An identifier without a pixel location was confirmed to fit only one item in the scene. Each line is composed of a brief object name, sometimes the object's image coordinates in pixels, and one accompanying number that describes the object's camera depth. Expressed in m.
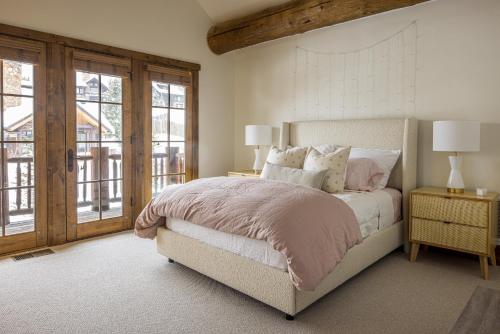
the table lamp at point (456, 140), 3.05
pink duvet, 2.10
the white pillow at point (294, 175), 3.12
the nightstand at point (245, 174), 4.64
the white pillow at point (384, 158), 3.57
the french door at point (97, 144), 3.75
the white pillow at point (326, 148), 3.89
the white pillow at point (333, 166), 3.26
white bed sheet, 2.28
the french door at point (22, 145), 3.33
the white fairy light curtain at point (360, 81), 3.74
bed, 2.25
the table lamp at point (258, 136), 4.70
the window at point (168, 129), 4.41
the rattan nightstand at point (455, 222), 2.88
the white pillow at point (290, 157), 3.69
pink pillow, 3.40
